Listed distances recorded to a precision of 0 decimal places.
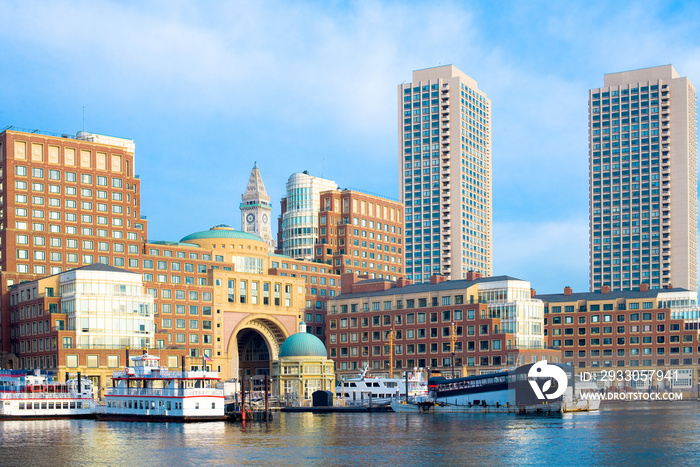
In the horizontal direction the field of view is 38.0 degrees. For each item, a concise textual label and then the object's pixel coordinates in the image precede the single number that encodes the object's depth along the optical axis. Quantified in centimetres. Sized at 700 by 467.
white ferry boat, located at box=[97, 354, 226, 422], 14625
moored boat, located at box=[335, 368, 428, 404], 19850
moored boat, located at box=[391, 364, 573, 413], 16812
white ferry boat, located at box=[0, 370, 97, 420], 16312
